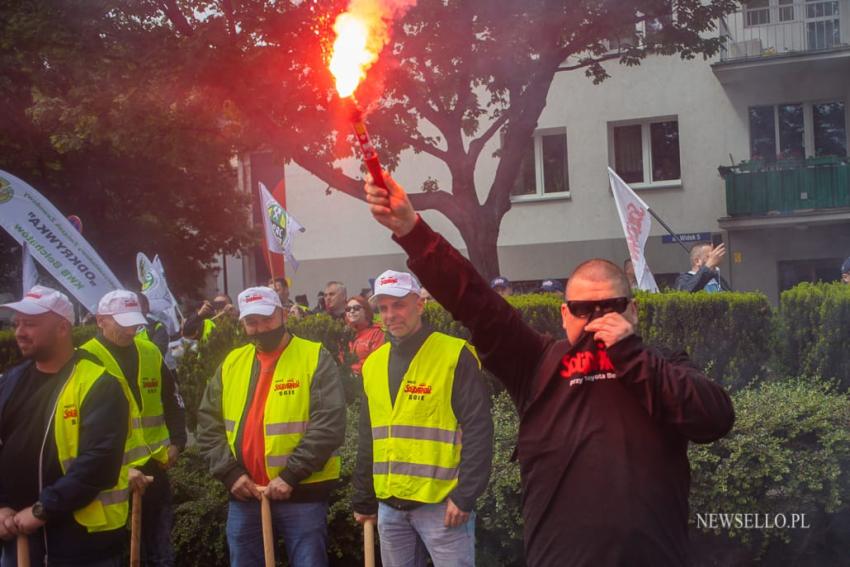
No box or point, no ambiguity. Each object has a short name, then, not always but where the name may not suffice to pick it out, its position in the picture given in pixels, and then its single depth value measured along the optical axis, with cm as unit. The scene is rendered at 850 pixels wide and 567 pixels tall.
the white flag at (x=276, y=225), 1227
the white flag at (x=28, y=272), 1032
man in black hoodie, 294
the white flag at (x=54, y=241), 860
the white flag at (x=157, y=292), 1095
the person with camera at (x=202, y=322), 888
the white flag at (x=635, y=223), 1026
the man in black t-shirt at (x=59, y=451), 457
